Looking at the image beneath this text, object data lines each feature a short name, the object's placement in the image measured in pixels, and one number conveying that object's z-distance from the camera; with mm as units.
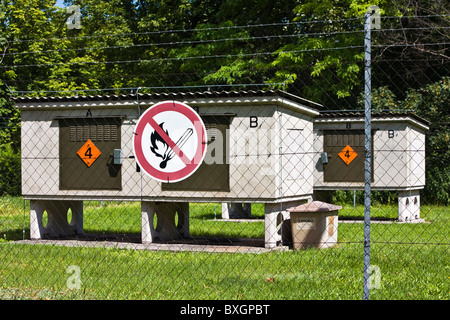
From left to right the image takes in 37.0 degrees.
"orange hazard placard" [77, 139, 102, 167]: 14250
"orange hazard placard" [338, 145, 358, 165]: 19375
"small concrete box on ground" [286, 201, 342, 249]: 12938
